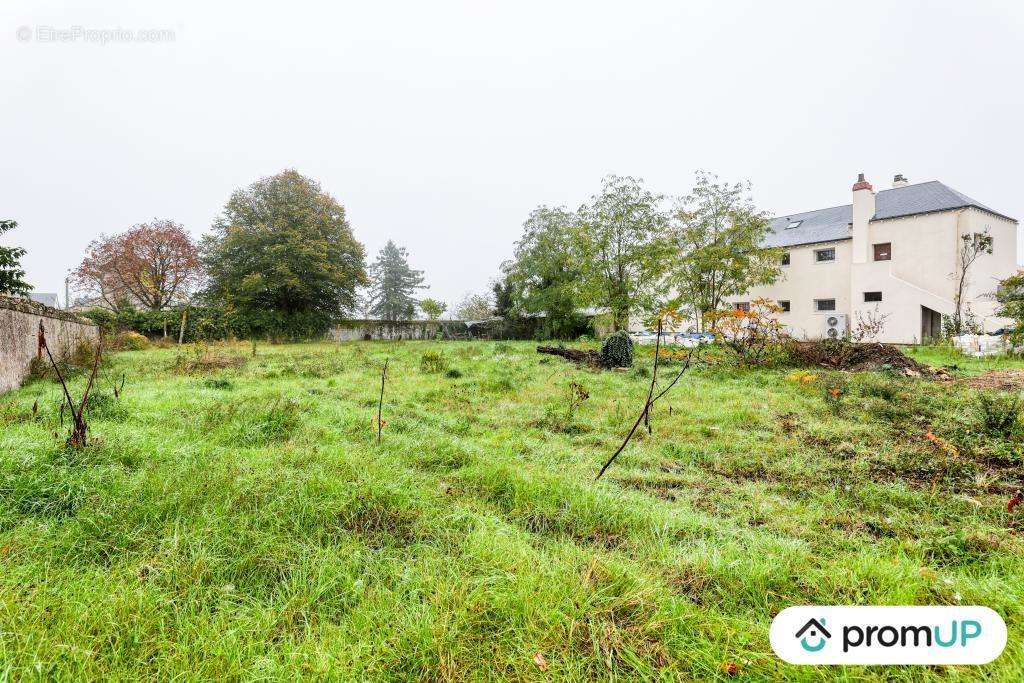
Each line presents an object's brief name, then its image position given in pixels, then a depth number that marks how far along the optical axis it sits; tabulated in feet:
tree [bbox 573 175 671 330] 62.85
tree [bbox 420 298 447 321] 118.73
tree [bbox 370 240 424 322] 150.92
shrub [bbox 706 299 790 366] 32.60
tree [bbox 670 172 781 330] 65.36
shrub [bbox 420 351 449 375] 31.68
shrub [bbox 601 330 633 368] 34.65
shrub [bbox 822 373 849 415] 18.79
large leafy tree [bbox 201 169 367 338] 79.00
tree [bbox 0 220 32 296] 41.34
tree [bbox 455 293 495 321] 148.30
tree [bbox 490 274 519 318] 95.29
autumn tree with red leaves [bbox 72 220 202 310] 91.97
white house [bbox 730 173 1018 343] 64.90
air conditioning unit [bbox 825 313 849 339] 74.74
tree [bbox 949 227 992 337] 54.70
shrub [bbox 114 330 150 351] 54.41
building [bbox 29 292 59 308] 131.58
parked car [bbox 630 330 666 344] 67.05
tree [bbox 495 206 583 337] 82.48
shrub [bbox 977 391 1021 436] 13.57
